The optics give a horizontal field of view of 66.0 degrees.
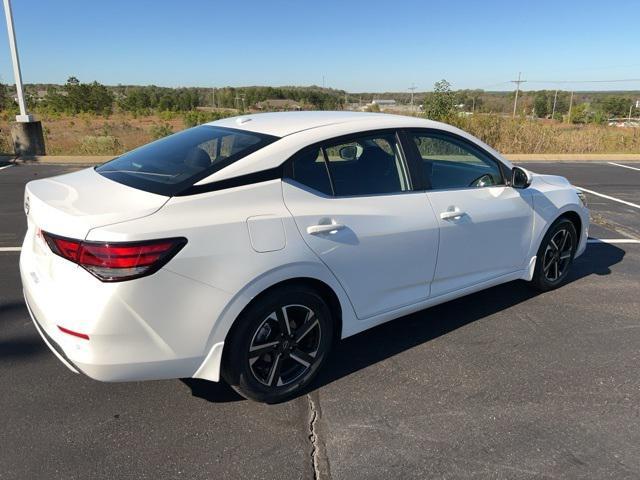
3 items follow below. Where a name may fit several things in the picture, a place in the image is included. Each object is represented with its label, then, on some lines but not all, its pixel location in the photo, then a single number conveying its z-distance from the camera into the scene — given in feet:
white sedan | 7.52
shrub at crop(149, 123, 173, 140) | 75.24
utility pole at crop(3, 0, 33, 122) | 42.09
